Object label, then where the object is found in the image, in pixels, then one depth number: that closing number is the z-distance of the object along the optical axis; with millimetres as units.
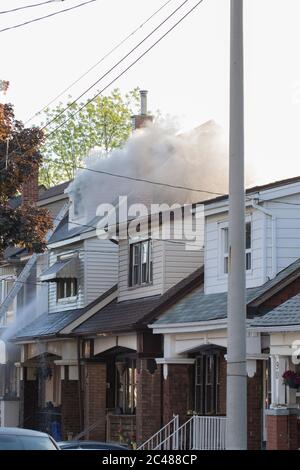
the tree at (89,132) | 62625
